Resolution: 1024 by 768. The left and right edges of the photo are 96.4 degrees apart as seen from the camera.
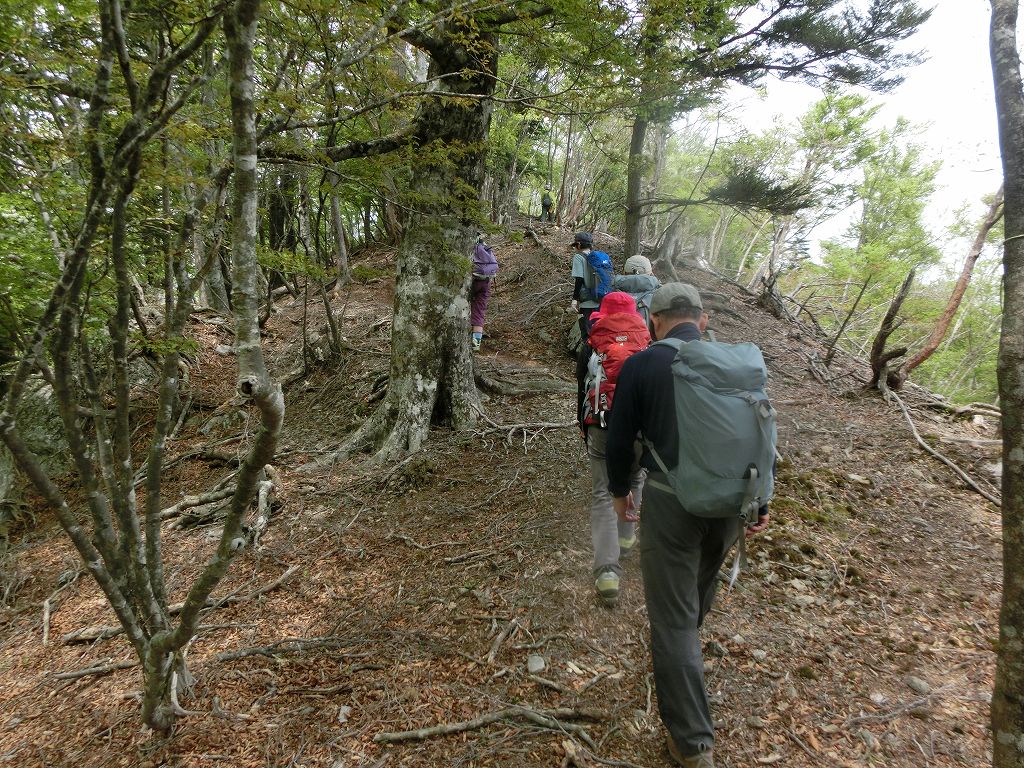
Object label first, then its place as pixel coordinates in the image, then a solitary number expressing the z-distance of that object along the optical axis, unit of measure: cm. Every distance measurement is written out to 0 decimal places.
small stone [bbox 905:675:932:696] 264
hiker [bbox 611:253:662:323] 451
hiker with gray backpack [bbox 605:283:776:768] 203
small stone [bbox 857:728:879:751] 234
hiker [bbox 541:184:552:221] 1645
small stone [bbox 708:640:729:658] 292
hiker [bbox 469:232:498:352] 709
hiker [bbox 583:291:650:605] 323
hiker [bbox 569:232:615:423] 632
